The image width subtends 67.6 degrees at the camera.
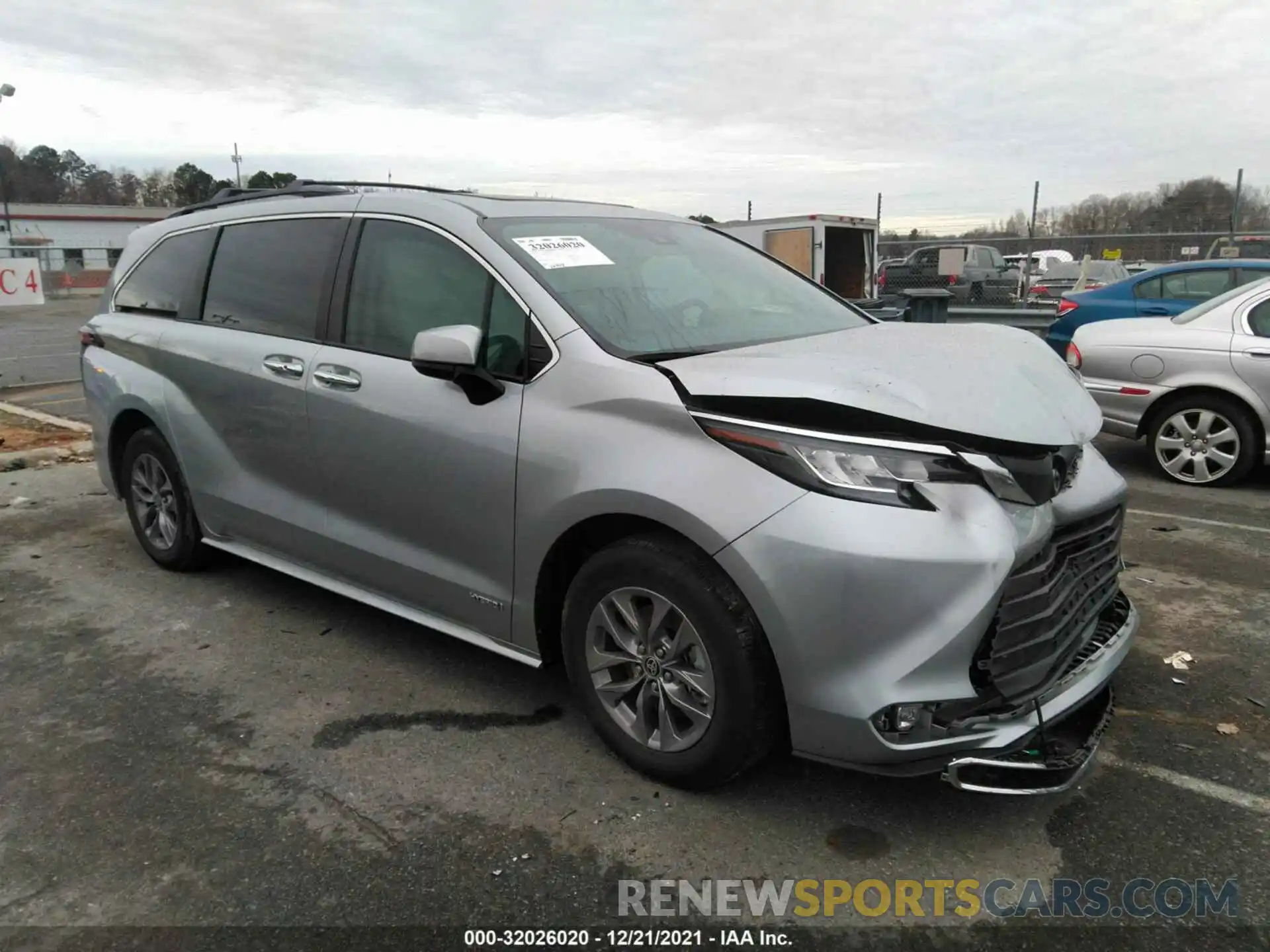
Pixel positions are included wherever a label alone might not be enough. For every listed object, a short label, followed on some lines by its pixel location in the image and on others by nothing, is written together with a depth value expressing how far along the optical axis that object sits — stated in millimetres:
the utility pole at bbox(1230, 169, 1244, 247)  17844
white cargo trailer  16312
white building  54938
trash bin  8992
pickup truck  20031
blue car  8953
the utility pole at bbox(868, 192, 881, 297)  17727
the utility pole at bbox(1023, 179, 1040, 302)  19136
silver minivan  2461
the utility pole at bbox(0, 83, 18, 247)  45000
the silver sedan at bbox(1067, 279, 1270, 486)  6539
